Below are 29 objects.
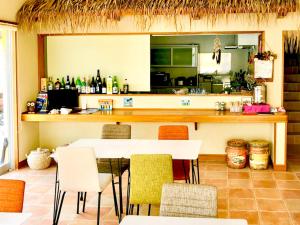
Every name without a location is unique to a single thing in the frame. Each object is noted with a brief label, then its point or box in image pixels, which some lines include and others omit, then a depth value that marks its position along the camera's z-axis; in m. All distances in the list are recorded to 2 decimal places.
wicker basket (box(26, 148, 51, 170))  7.19
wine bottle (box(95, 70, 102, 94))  7.90
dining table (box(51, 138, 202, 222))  4.79
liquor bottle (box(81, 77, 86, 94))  7.90
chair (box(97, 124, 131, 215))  5.17
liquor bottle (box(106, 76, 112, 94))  7.82
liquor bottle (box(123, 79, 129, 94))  7.87
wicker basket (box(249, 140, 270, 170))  7.10
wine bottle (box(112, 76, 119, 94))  7.83
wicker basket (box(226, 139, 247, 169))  7.21
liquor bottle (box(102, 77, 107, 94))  7.88
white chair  4.33
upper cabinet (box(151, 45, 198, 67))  10.79
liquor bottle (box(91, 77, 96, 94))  7.88
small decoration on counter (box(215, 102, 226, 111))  7.55
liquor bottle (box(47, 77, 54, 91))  7.94
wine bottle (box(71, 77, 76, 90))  7.99
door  7.04
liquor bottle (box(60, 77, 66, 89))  7.98
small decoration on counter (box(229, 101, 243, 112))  7.37
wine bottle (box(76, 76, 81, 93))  7.91
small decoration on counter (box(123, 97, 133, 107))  7.79
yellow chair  3.98
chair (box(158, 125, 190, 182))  5.65
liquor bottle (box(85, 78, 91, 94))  7.89
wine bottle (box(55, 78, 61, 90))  7.95
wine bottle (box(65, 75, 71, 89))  7.97
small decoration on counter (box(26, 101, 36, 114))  7.52
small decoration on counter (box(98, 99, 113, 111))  7.78
